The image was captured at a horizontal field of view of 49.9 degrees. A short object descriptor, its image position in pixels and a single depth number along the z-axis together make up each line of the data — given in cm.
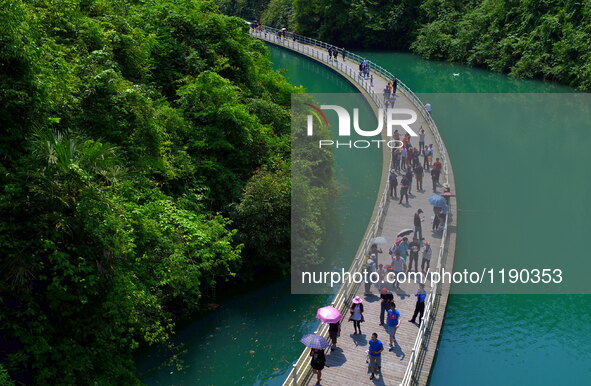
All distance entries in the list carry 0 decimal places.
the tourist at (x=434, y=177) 2441
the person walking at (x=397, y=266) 1792
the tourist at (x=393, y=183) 2412
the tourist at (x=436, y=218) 2154
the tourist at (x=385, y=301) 1614
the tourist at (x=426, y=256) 1853
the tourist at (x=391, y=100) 3641
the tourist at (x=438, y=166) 2441
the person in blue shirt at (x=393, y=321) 1542
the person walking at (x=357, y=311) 1564
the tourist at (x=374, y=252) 1880
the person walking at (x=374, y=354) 1394
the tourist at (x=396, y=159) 2620
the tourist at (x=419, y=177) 2475
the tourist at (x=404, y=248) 1850
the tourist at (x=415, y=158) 2605
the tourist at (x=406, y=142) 2653
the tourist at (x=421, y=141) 2791
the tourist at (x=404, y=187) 2359
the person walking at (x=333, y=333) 1513
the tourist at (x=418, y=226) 2034
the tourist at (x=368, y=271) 1762
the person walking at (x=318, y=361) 1394
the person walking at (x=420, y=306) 1602
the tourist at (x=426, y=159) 2684
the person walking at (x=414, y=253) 1861
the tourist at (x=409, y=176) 2412
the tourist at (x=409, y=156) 2591
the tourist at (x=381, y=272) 1742
